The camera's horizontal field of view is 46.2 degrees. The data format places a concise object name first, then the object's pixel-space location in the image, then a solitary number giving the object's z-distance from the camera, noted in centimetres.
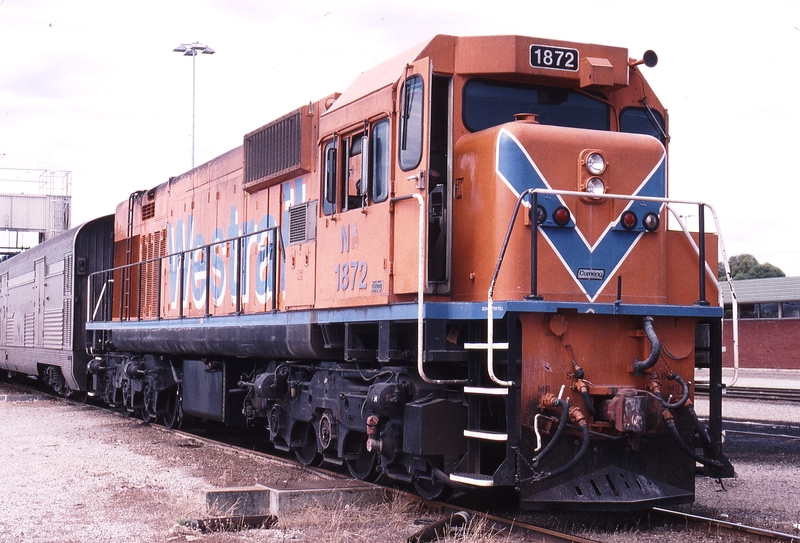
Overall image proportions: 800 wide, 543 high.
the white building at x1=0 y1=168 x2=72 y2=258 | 4112
